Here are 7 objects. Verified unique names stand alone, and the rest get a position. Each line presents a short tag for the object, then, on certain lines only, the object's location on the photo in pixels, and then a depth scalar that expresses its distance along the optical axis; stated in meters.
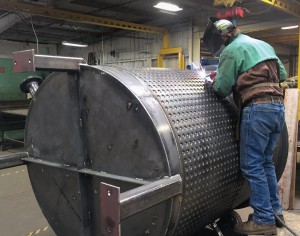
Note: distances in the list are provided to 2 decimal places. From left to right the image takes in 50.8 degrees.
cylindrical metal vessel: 1.28
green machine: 6.40
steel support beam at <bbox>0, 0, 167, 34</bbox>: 5.56
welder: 1.60
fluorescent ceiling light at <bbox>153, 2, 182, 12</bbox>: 6.59
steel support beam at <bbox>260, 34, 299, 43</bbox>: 8.98
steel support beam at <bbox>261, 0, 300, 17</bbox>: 4.75
